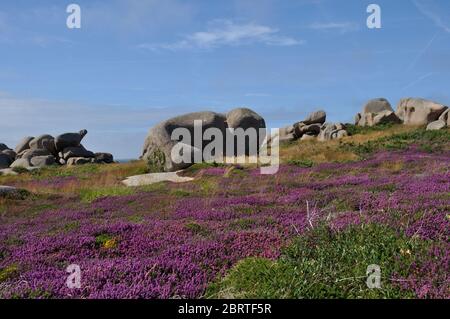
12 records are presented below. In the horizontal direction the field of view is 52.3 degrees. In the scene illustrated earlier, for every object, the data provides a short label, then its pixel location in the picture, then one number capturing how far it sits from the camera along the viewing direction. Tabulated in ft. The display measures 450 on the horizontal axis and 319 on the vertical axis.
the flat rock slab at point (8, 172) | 148.40
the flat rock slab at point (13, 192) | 67.56
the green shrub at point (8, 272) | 23.57
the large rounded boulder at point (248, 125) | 141.28
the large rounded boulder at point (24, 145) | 229.45
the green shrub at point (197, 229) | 32.91
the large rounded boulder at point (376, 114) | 187.01
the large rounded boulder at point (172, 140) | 110.83
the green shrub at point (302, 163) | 93.20
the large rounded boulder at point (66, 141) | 203.92
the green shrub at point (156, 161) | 112.88
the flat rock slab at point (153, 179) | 89.73
